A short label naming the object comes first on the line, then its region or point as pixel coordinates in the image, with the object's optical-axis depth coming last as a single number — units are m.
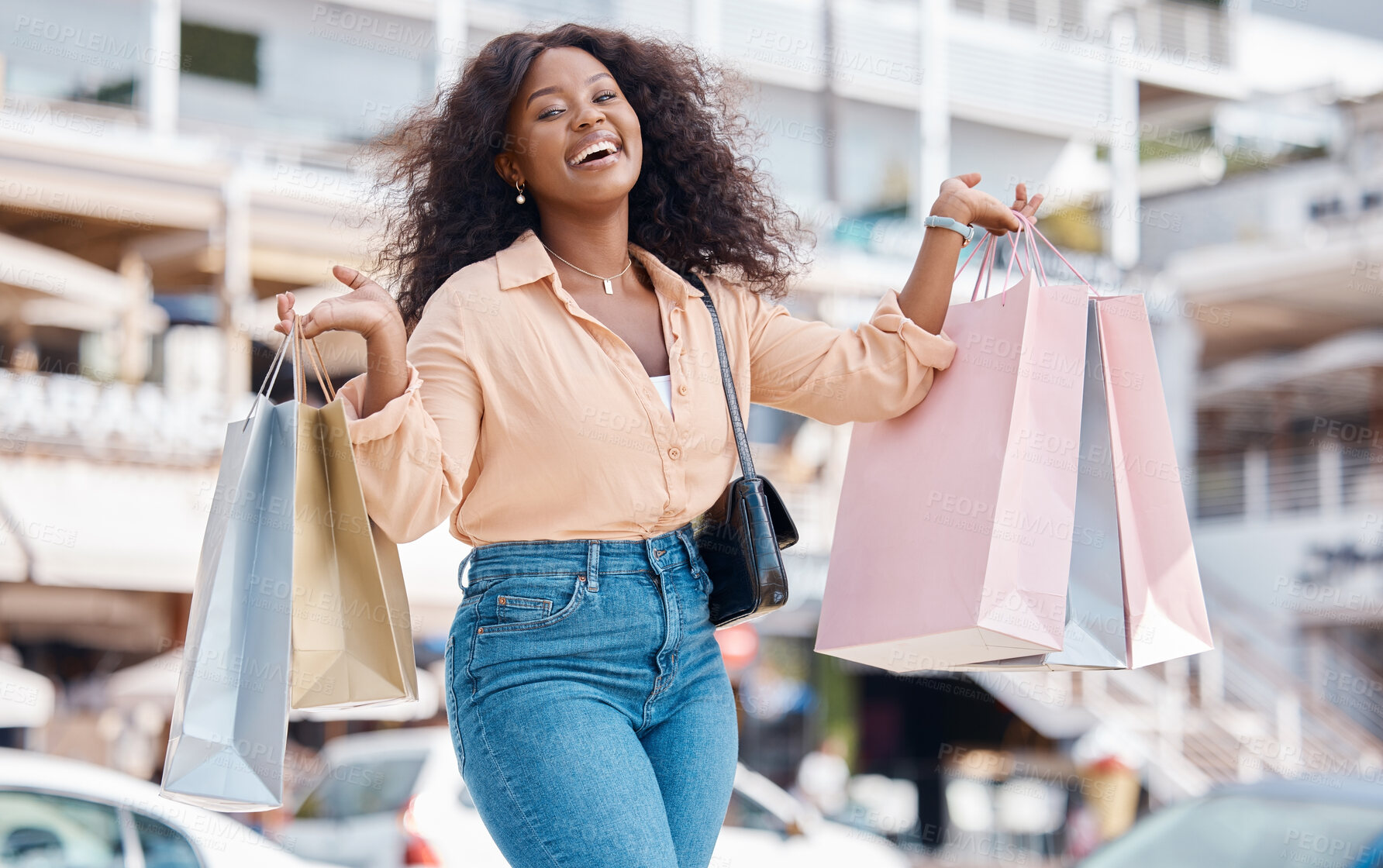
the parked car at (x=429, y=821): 7.19
